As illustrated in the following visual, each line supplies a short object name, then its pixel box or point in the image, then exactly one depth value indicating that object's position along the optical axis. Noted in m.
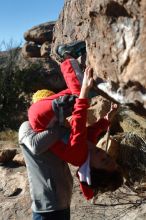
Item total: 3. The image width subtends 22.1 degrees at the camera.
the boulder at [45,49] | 14.76
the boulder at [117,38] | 1.74
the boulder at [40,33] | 16.34
